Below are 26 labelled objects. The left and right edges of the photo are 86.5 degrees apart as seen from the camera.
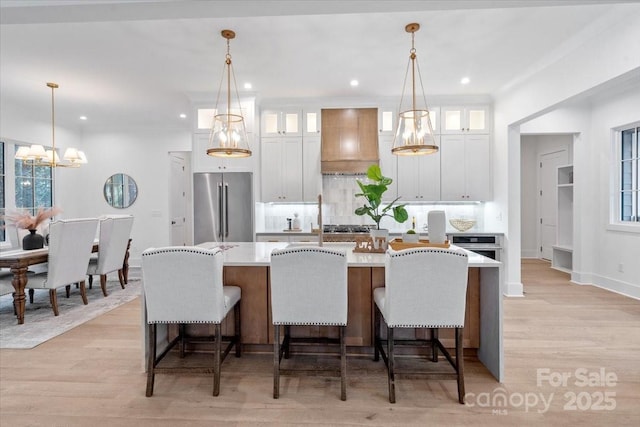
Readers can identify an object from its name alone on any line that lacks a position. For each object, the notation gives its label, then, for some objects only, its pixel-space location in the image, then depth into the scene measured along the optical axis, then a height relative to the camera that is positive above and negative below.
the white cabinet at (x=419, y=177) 5.20 +0.50
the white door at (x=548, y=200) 7.25 +0.20
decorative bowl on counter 5.08 -0.22
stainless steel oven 4.84 -0.48
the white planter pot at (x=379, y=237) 3.01 -0.24
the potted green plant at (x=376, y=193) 2.73 +0.14
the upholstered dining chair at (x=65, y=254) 3.85 -0.50
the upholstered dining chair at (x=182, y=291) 2.25 -0.53
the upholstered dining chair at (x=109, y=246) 4.70 -0.47
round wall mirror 6.99 +0.45
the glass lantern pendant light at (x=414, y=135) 2.89 +0.65
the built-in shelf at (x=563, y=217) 6.66 -0.17
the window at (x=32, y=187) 5.90 +0.48
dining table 3.62 -0.61
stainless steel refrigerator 4.93 +0.05
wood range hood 5.17 +1.08
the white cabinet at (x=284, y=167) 5.27 +0.68
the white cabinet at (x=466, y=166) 5.16 +0.66
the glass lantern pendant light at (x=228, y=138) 3.06 +0.67
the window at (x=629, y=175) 4.87 +0.49
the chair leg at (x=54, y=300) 3.95 -1.03
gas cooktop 5.21 -0.27
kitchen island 2.62 -0.78
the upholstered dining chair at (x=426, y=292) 2.14 -0.53
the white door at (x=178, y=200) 7.10 +0.27
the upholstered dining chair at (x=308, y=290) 2.22 -0.53
